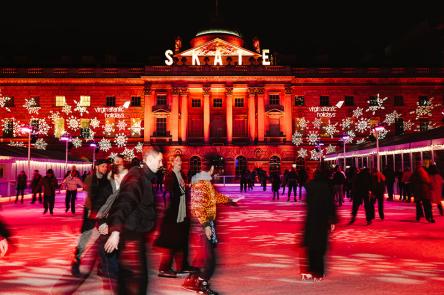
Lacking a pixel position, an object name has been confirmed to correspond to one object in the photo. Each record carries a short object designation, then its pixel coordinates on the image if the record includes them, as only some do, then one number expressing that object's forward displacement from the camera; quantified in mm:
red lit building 61625
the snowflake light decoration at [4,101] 62750
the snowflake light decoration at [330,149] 60656
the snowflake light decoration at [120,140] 61812
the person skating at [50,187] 18766
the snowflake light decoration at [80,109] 62938
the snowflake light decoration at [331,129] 62188
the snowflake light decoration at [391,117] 62844
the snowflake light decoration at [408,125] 62878
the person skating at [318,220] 7469
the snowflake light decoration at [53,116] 62781
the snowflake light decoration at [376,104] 63312
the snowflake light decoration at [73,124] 62812
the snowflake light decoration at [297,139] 61219
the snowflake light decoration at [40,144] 61188
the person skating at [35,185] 24828
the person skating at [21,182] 26891
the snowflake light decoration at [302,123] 62656
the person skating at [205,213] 6816
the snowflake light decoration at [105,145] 61344
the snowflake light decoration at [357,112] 63056
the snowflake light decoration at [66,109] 62938
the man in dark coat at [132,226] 4918
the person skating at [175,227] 7254
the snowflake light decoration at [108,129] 62250
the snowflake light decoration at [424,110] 63188
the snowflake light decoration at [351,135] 61403
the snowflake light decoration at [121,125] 62469
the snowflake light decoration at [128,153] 61072
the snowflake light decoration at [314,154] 59969
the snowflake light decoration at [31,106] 62844
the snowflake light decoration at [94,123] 62719
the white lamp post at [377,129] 28634
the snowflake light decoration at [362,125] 62781
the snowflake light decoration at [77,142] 61469
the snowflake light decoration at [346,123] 62656
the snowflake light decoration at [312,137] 61594
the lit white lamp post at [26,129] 30205
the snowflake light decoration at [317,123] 62438
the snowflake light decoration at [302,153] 61000
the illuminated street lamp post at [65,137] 36766
